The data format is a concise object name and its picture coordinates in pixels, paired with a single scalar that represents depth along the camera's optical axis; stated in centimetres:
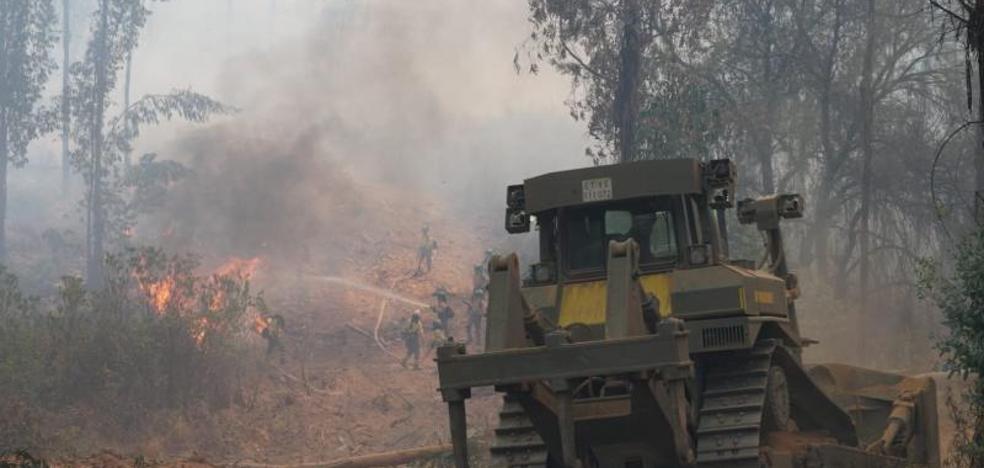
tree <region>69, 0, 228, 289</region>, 5819
